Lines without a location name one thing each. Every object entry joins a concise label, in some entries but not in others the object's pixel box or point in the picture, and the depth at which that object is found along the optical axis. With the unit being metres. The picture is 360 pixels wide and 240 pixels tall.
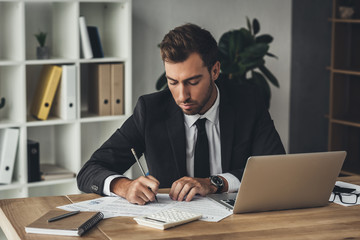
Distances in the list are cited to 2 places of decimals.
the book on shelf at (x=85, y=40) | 3.82
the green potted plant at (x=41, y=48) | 3.81
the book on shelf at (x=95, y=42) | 3.94
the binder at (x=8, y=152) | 3.65
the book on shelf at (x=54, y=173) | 3.83
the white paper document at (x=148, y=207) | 1.91
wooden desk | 1.71
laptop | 1.87
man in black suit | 2.29
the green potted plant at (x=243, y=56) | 4.19
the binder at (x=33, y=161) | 3.77
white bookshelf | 3.68
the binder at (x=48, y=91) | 3.77
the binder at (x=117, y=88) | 3.96
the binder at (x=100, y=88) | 3.94
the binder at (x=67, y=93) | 3.77
